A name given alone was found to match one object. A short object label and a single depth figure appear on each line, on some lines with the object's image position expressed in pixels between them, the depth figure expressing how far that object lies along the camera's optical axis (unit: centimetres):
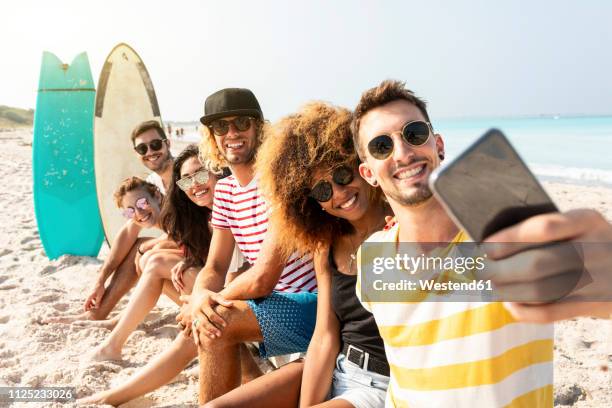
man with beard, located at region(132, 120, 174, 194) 402
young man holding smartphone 125
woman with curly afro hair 184
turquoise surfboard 582
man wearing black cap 218
